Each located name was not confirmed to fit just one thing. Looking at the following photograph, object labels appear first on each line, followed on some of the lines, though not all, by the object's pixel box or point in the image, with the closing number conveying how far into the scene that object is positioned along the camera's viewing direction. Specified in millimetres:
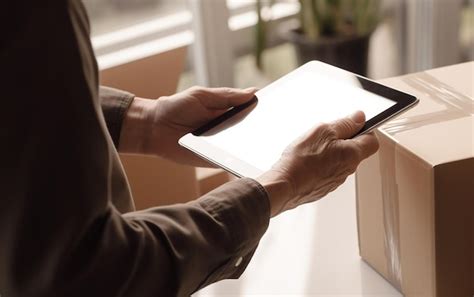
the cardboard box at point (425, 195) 1397
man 1146
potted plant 2888
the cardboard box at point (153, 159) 1763
